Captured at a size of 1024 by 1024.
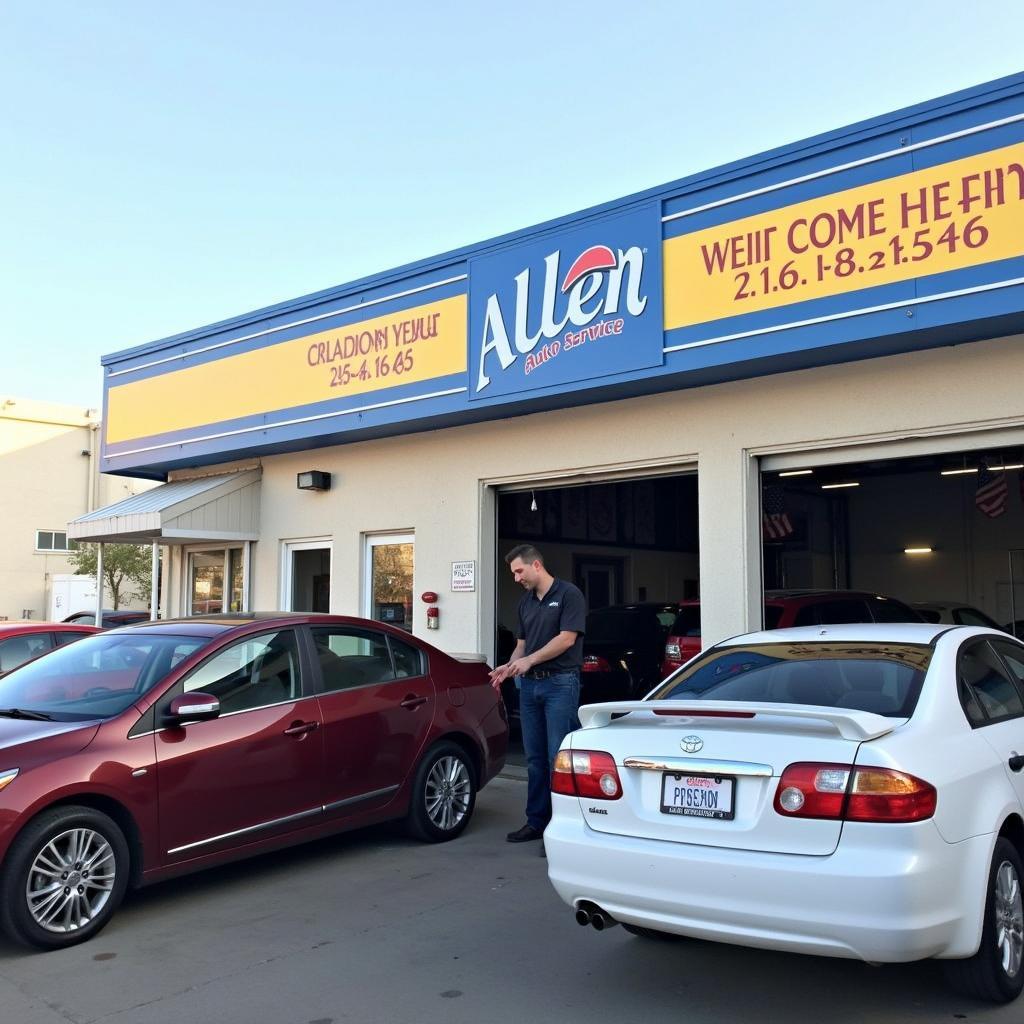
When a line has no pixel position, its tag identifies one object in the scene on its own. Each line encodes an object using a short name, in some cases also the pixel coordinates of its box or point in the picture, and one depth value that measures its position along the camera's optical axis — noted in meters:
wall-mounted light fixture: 12.32
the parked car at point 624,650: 12.38
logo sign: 8.73
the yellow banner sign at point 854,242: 6.87
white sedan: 3.59
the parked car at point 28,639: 9.45
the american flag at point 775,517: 17.77
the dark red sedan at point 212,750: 5.12
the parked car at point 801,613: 9.98
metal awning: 12.25
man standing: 6.88
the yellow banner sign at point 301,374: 10.52
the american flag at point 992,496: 16.55
